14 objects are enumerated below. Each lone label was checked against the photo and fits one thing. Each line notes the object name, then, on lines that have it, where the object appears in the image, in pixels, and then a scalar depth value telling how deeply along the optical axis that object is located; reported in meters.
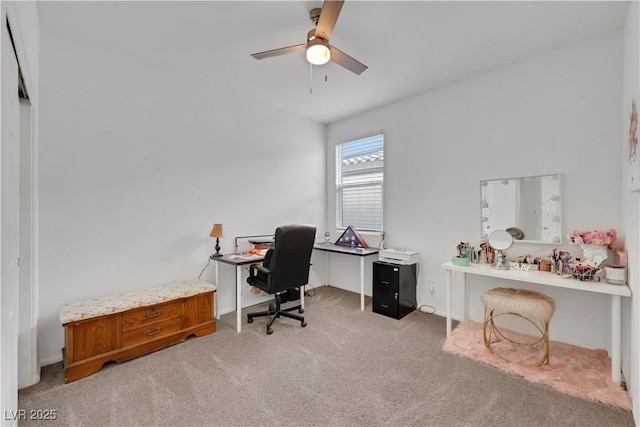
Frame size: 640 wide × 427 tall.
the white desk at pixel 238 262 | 3.03
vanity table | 2.01
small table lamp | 3.28
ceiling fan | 1.79
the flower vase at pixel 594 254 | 2.23
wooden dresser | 2.19
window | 4.18
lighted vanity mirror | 2.66
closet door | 1.21
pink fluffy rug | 1.96
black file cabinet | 3.36
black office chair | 2.92
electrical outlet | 3.51
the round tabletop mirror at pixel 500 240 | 2.71
